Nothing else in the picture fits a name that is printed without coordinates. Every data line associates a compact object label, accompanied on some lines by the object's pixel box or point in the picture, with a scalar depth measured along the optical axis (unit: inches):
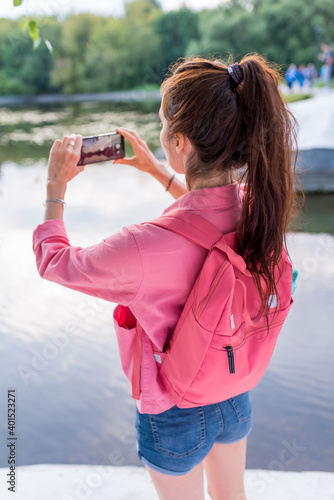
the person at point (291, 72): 589.0
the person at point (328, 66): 600.7
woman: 32.4
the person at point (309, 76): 696.4
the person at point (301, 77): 632.8
